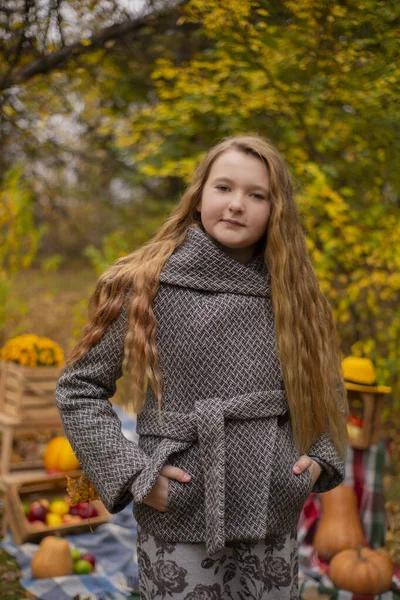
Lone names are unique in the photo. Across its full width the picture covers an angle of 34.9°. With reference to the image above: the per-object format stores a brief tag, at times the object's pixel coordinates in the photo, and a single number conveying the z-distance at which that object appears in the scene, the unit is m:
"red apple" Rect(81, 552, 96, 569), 3.27
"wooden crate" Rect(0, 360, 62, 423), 3.77
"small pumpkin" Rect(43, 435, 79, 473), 3.71
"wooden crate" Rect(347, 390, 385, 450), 3.39
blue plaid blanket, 2.98
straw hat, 3.38
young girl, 1.78
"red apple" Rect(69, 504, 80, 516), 3.71
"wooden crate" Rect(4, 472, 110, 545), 3.45
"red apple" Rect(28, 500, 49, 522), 3.55
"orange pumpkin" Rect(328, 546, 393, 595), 3.02
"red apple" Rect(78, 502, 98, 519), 3.69
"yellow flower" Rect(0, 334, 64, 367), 3.90
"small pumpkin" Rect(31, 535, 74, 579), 3.09
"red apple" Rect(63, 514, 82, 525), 3.62
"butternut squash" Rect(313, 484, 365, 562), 3.34
